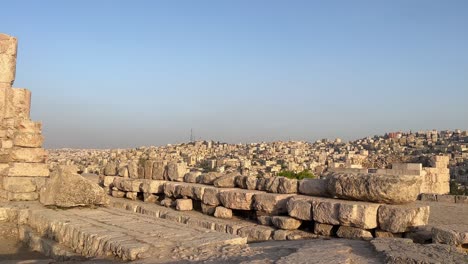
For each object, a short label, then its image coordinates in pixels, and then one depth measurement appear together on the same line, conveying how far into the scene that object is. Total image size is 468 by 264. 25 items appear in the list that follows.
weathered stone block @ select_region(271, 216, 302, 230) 7.18
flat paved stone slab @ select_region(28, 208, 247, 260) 5.25
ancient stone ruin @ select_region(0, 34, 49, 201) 10.27
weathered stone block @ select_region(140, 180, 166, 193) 10.80
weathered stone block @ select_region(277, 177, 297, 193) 8.23
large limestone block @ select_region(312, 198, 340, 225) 6.65
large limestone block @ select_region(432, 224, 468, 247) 5.57
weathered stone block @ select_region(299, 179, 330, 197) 7.65
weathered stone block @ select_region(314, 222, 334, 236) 6.78
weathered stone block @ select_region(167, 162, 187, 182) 11.09
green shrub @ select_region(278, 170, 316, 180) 16.06
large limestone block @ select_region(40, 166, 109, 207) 8.37
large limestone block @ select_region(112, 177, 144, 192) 11.28
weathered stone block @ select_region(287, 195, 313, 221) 7.07
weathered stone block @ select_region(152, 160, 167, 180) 11.43
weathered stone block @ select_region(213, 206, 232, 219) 8.57
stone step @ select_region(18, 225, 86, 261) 5.91
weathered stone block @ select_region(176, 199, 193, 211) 9.52
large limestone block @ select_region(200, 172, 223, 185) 10.05
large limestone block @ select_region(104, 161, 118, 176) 12.90
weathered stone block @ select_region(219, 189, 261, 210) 8.36
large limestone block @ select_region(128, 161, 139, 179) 12.05
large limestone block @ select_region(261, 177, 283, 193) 8.47
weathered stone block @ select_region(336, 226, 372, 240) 6.31
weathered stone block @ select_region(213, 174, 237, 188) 9.52
